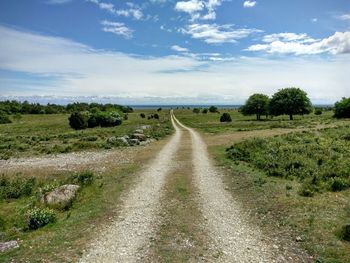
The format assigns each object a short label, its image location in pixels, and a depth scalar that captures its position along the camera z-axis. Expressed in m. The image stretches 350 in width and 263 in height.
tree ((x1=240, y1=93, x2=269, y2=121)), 109.19
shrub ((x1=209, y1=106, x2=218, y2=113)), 177.73
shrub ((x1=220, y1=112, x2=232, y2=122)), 99.48
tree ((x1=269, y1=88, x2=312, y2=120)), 96.62
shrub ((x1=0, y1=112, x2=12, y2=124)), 107.69
